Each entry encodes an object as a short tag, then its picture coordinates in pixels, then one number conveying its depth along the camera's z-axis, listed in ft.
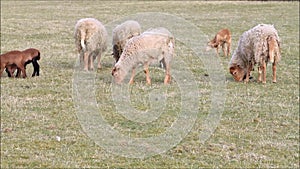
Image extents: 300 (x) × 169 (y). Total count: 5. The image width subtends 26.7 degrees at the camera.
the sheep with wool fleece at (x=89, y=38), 49.83
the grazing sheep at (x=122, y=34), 51.11
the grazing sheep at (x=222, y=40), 64.34
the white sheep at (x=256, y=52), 44.68
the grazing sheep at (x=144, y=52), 42.88
